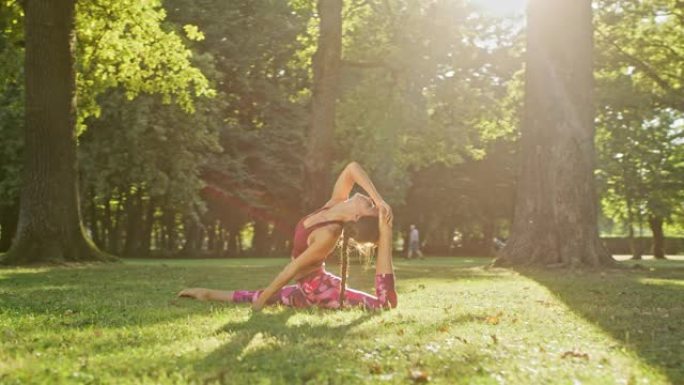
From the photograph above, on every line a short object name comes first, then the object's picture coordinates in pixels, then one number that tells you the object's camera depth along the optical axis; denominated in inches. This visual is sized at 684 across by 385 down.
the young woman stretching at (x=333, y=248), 335.9
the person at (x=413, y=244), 1738.4
